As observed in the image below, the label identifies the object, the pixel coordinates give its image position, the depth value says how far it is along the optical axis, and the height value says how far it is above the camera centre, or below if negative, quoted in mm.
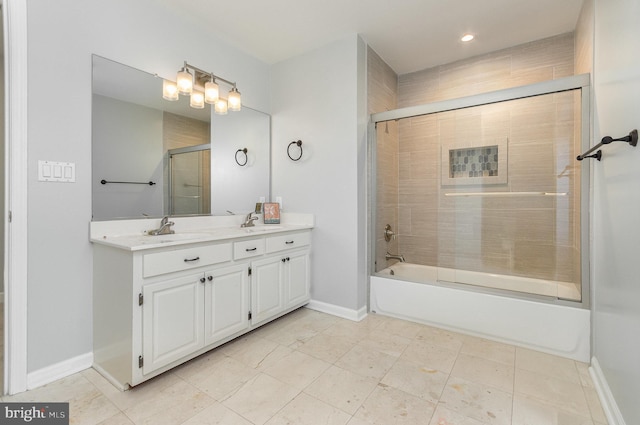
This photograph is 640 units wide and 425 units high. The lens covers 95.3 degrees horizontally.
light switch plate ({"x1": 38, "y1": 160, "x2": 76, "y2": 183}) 1667 +247
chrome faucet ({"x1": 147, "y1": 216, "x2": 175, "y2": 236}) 2121 -117
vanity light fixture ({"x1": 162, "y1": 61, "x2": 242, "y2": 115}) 2248 +1012
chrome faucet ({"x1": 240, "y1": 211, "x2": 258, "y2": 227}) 2808 -80
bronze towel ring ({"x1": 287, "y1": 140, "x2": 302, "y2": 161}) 2934 +673
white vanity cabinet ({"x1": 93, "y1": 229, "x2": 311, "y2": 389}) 1602 -556
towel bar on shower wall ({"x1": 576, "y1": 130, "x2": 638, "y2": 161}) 1180 +317
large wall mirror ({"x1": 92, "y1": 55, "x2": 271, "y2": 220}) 1940 +483
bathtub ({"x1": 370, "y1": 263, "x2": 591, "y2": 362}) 1981 -752
